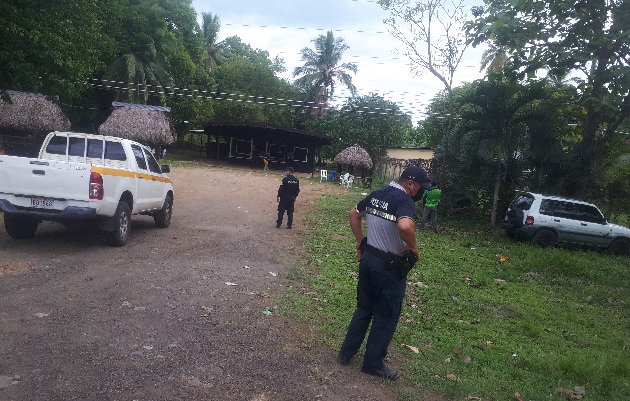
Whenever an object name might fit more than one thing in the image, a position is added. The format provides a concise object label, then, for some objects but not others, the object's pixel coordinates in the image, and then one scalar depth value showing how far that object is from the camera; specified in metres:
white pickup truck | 8.57
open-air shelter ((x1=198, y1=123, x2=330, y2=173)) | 40.25
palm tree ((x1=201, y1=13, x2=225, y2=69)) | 56.71
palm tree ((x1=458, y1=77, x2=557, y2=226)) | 16.48
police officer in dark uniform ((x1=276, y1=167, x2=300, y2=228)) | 13.38
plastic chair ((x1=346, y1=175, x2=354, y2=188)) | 33.44
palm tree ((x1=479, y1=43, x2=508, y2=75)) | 35.78
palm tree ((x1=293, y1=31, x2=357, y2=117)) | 50.38
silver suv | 14.93
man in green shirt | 15.47
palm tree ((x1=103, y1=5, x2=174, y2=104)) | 36.88
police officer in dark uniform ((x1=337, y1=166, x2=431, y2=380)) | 4.60
